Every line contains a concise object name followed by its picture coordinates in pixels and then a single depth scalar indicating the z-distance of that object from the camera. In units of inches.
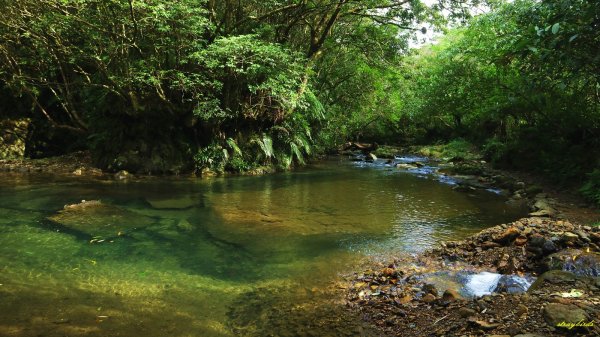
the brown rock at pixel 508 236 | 263.3
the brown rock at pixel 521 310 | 150.0
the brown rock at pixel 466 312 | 159.2
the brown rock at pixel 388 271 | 225.1
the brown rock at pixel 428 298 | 185.8
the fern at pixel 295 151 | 757.3
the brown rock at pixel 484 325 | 143.7
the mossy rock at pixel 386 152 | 1048.8
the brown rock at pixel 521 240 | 254.2
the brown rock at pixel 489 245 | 261.3
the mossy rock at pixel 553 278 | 182.5
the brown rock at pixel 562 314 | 132.0
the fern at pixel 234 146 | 678.5
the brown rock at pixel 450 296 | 182.9
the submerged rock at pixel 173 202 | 410.3
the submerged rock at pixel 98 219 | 317.1
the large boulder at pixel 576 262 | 206.1
